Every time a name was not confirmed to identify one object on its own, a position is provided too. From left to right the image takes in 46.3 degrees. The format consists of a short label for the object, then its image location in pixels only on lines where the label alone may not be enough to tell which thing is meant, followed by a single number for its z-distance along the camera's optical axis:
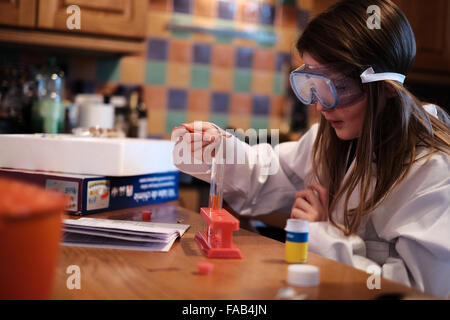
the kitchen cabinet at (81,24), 2.08
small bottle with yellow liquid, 0.87
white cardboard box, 1.22
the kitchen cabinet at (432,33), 2.89
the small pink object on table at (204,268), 0.78
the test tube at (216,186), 1.02
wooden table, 0.69
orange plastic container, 0.51
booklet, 0.95
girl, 1.09
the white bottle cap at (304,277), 0.74
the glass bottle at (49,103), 1.92
